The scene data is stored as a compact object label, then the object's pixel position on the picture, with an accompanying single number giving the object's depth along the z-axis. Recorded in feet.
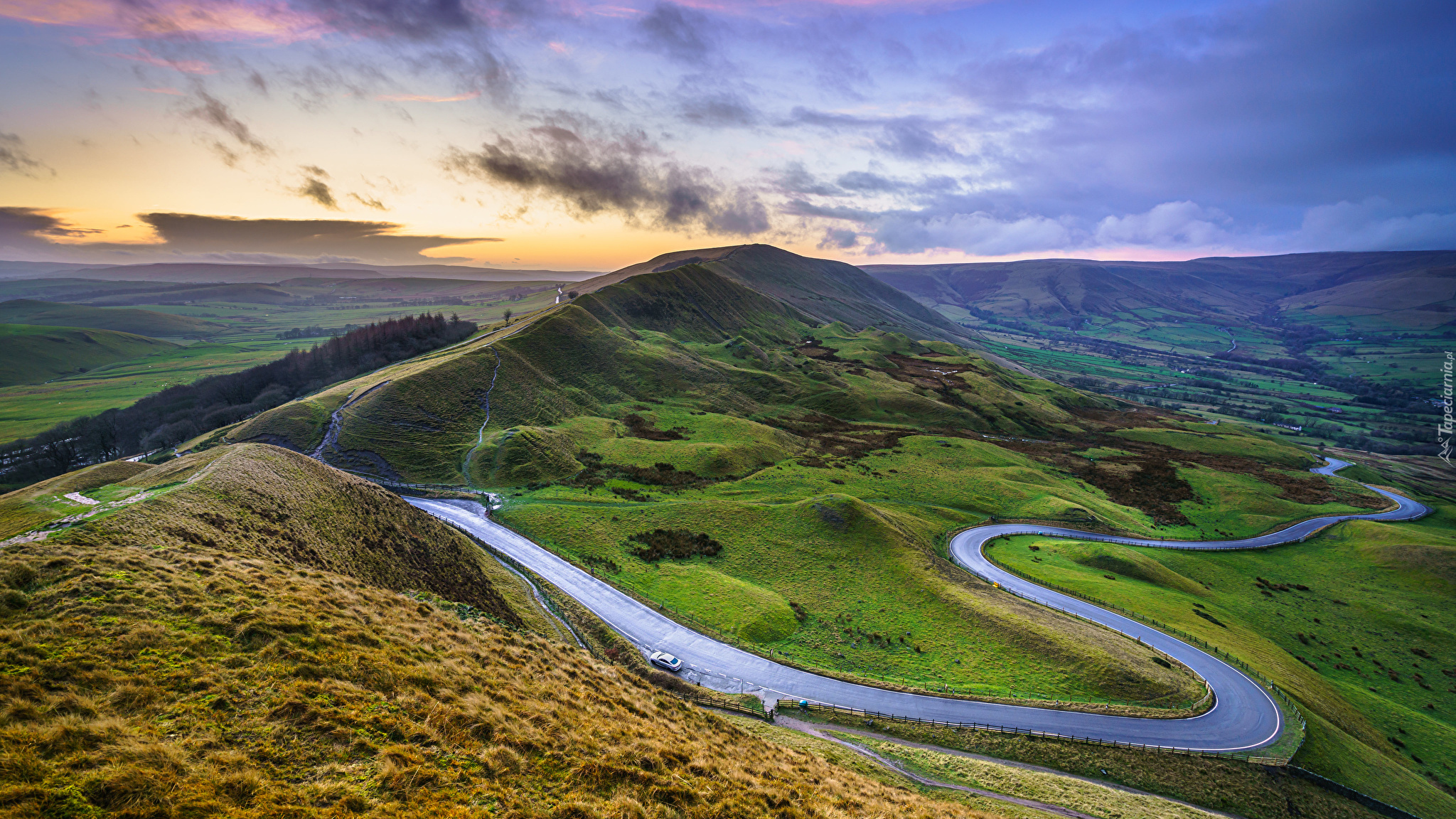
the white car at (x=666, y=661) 123.24
